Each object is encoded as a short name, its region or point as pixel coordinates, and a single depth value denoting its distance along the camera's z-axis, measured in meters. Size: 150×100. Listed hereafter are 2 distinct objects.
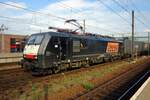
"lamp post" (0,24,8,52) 28.16
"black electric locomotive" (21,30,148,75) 7.58
